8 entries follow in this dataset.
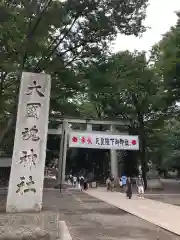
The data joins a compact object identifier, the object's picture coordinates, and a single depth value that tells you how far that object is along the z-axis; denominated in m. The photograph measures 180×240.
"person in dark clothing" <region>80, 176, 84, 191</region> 16.34
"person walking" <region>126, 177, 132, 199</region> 10.95
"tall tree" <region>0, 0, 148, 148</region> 6.59
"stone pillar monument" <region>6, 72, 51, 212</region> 5.34
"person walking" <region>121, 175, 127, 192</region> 14.55
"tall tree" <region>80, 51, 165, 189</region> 16.21
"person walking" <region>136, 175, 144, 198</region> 11.32
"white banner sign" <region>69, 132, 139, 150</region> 16.53
